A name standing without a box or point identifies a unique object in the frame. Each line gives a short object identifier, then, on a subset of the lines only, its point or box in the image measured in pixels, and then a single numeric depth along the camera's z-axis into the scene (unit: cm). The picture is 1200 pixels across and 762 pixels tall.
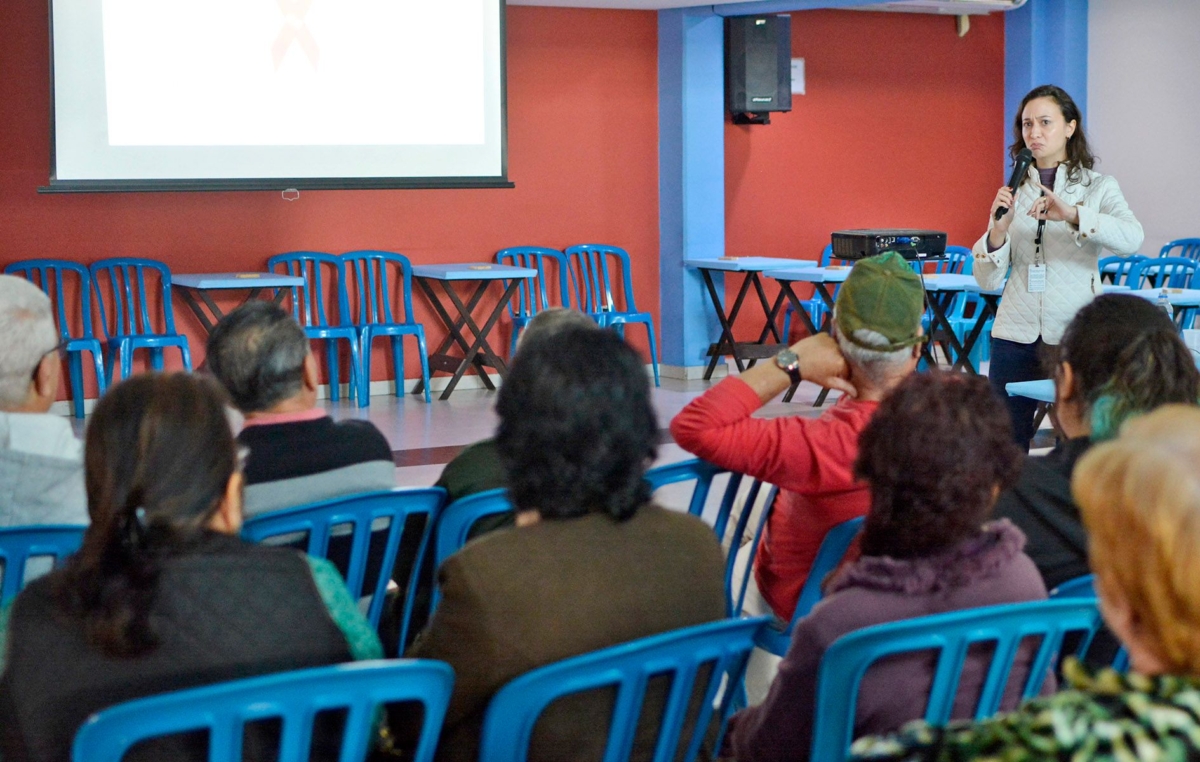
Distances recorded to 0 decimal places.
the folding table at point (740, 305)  785
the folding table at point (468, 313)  730
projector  735
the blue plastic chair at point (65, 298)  673
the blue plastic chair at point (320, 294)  730
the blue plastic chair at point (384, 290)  754
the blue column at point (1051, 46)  919
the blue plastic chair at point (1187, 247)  875
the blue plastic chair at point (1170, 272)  720
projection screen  630
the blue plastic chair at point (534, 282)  794
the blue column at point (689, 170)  812
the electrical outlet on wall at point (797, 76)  888
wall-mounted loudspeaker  812
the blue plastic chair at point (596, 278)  816
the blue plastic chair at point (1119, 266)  736
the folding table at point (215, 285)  660
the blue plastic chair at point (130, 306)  680
